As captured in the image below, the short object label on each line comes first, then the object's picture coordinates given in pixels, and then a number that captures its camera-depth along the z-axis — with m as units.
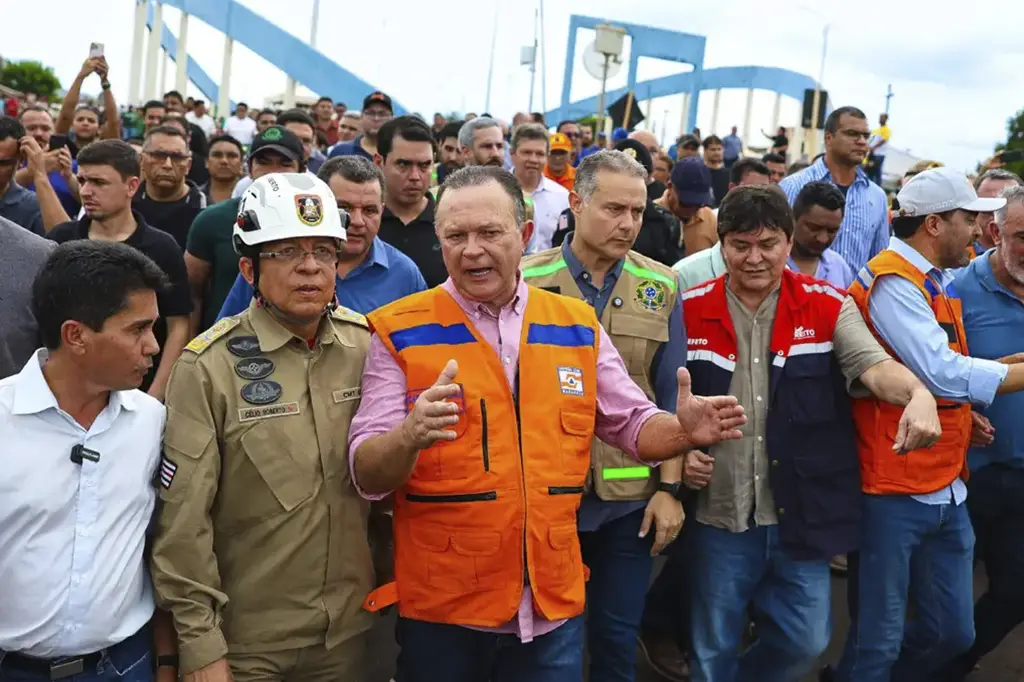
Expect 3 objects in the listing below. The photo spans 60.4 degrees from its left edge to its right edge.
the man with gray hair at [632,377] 3.21
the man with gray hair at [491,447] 2.40
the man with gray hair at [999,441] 3.92
